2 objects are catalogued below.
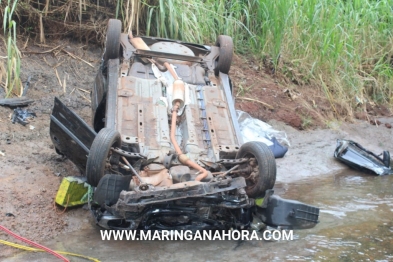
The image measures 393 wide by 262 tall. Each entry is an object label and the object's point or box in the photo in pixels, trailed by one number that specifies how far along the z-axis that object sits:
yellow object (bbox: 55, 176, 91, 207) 4.66
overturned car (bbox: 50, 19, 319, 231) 4.06
